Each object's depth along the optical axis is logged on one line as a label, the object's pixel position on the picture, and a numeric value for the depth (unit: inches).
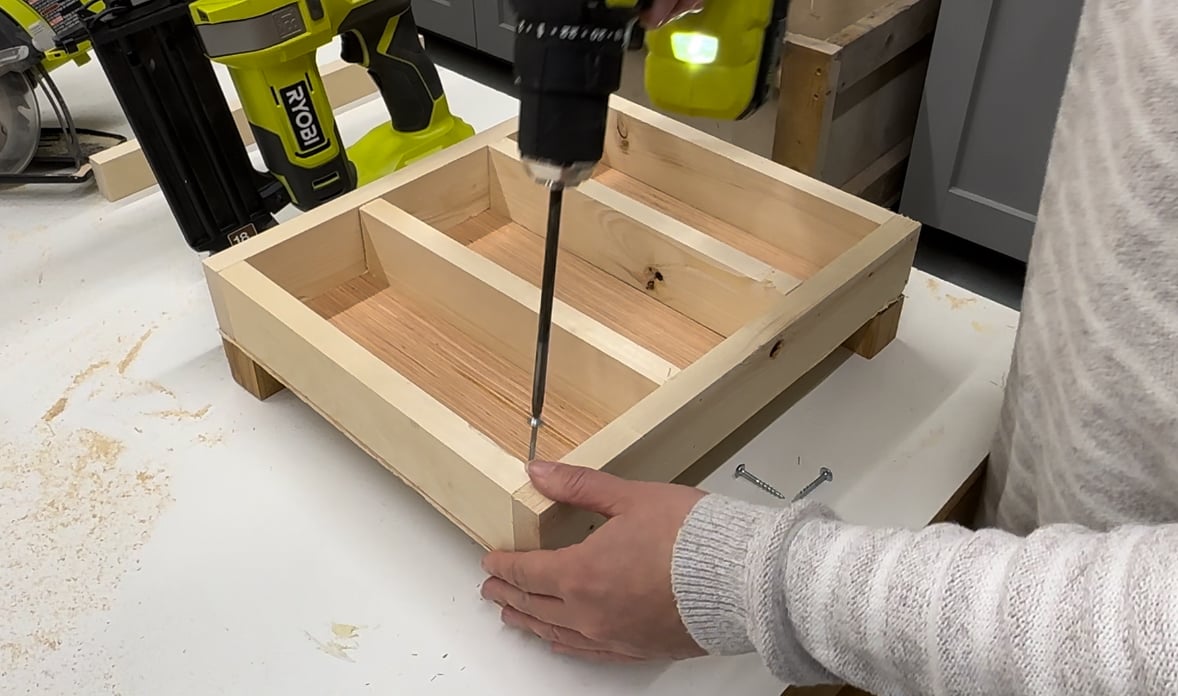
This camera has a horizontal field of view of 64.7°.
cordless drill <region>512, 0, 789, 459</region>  20.6
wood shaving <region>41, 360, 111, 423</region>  30.0
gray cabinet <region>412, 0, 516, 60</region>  85.8
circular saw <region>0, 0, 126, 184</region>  38.0
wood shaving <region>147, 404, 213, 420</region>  30.0
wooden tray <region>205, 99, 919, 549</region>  24.2
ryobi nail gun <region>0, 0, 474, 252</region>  30.3
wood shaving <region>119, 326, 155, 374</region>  31.9
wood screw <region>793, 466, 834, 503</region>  26.9
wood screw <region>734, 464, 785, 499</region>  26.8
